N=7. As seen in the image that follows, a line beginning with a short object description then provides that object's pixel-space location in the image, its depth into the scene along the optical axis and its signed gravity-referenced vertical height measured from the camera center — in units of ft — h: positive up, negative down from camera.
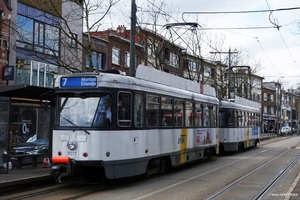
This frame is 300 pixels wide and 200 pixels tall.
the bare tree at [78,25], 58.02 +17.25
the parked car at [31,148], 47.42 -2.49
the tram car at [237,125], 77.10 +0.43
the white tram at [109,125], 35.06 +0.13
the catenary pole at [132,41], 51.74 +10.53
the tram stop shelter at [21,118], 41.34 +0.87
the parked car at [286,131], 228.47 -2.02
